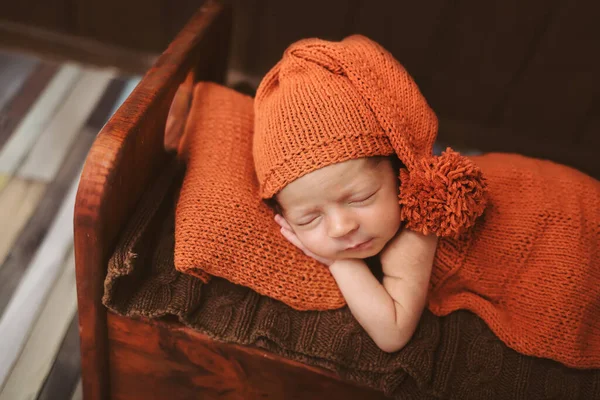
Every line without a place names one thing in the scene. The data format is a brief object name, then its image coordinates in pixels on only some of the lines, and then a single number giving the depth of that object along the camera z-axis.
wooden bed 0.74
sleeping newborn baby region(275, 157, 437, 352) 0.79
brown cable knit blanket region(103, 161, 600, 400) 0.86
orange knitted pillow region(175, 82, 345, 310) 0.85
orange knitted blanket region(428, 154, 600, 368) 0.88
